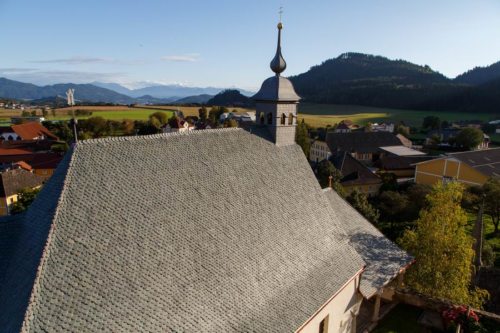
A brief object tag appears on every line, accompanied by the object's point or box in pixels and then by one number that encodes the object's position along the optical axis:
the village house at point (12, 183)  42.44
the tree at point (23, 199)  31.94
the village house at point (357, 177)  51.97
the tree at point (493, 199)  34.75
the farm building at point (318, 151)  80.42
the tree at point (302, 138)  69.44
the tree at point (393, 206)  37.91
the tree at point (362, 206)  33.59
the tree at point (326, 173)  49.39
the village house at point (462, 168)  49.72
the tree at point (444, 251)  18.33
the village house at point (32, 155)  59.66
